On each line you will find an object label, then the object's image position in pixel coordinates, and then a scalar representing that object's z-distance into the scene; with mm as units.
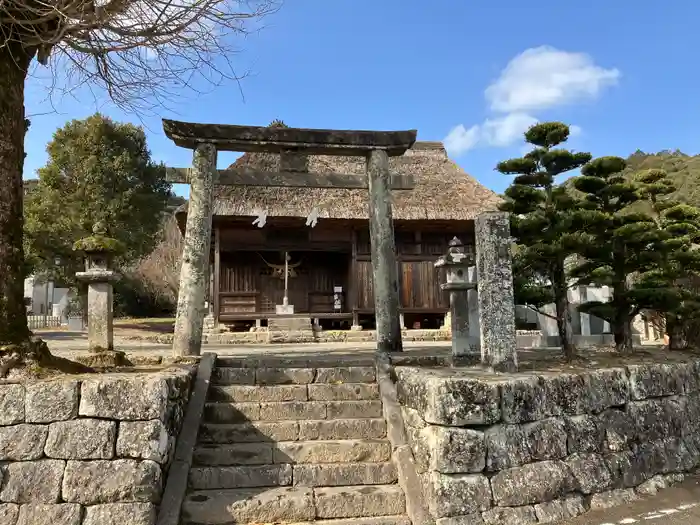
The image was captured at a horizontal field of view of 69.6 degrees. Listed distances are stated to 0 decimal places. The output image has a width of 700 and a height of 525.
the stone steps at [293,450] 4277
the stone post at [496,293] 5301
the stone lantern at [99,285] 7109
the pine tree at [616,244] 7594
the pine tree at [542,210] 7180
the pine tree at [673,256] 7867
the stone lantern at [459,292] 6836
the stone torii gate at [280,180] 6777
